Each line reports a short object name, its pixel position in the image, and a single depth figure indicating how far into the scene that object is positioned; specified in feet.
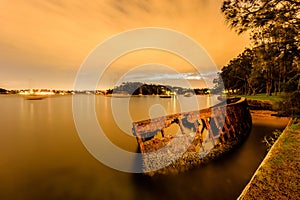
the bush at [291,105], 25.75
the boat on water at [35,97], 427.86
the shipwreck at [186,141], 31.65
